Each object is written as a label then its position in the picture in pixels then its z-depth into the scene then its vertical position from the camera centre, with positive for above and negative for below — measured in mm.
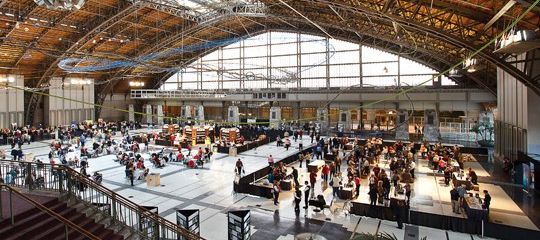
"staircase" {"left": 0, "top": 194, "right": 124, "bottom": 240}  6516 -2090
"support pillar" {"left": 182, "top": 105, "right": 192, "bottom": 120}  48375 +1098
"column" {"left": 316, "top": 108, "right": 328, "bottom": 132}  40381 -214
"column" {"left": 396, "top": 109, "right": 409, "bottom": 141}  35125 -855
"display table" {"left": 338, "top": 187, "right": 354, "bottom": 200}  14891 -3179
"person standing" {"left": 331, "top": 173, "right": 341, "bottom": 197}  15266 -2893
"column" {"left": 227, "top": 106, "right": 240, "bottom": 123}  43719 +650
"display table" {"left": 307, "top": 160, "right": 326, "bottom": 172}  19859 -2716
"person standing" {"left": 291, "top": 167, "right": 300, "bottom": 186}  15767 -2609
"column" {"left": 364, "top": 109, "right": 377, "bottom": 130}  40562 -131
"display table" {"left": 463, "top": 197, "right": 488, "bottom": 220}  11117 -2987
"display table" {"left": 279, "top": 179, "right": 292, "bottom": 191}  16406 -3106
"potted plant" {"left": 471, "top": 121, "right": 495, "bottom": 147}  30086 -1206
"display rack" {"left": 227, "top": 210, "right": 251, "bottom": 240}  9594 -2923
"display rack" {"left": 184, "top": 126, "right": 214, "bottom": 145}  32406 -1383
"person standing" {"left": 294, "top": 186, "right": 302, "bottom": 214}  13011 -2976
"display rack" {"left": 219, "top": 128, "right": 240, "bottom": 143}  31572 -1431
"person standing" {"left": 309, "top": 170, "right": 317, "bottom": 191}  15603 -2751
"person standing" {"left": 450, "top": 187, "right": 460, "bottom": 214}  13289 -3093
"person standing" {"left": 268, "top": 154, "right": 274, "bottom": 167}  19844 -2473
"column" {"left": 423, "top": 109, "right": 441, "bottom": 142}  34394 -744
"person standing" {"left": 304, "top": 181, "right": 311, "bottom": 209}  13593 -3072
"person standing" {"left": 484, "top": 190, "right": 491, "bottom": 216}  11566 -2791
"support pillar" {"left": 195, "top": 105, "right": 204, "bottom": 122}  48084 +944
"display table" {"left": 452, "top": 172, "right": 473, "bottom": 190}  15070 -2895
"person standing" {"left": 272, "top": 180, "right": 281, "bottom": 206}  14188 -2998
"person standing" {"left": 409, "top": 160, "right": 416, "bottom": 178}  18534 -2674
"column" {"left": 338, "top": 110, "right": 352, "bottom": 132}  39375 -224
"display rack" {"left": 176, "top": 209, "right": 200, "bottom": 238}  9781 -2806
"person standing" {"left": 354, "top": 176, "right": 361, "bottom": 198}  15233 -2853
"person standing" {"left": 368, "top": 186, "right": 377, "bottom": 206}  12957 -2833
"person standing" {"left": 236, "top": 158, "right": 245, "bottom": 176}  18509 -2572
